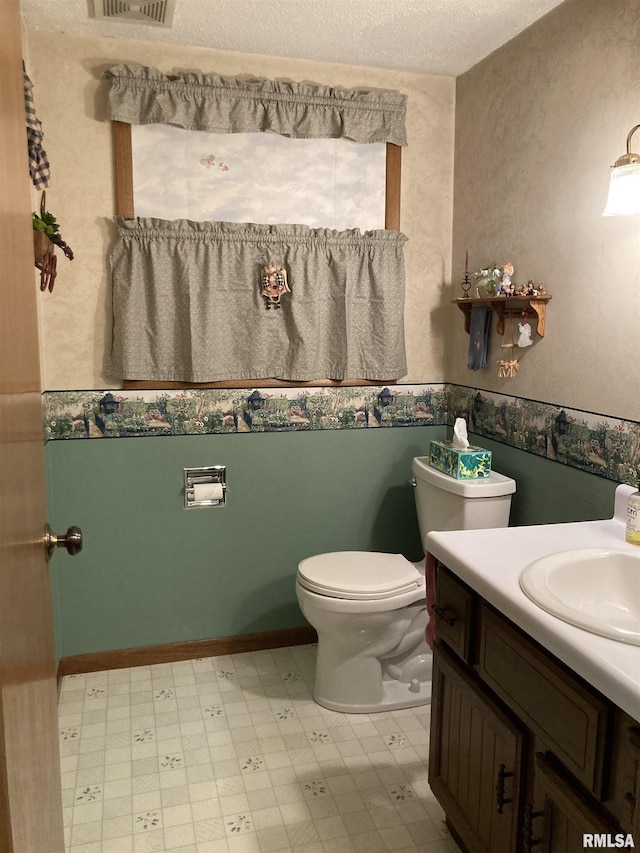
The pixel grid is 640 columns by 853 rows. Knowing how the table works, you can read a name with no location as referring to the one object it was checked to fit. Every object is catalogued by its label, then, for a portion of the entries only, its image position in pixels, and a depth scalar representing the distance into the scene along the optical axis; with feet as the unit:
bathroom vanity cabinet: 3.86
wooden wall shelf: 7.59
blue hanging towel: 8.70
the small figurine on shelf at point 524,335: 7.88
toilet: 7.86
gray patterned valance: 8.29
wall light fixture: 5.87
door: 3.13
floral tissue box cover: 8.10
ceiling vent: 7.20
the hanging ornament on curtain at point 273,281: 8.89
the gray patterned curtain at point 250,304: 8.59
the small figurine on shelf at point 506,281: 8.05
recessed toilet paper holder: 9.15
